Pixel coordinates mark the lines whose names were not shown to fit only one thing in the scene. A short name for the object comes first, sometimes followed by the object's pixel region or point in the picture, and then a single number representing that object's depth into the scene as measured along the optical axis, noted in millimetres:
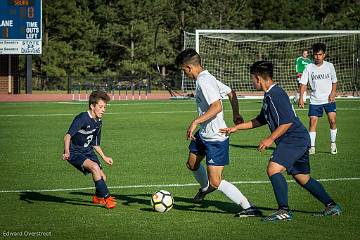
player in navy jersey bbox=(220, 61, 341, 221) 14095
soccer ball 15298
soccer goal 65857
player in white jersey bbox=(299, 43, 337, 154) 25424
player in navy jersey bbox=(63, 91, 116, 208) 15851
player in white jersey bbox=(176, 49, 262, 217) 14708
